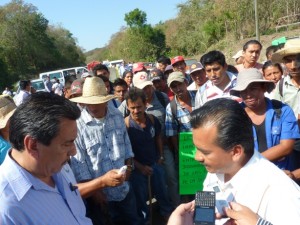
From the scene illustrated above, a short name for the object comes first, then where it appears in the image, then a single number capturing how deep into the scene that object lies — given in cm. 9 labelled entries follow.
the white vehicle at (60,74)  1795
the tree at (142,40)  3099
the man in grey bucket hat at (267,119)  186
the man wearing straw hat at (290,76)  235
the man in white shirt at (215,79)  259
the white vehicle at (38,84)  1482
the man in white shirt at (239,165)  99
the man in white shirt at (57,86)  1086
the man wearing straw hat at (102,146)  213
